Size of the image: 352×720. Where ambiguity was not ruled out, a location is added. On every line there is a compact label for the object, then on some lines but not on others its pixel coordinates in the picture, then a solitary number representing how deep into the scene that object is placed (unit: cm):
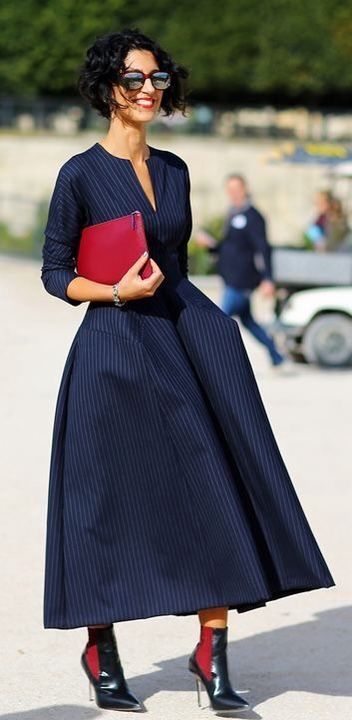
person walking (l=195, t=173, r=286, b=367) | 1585
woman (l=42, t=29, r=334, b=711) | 551
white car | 1678
